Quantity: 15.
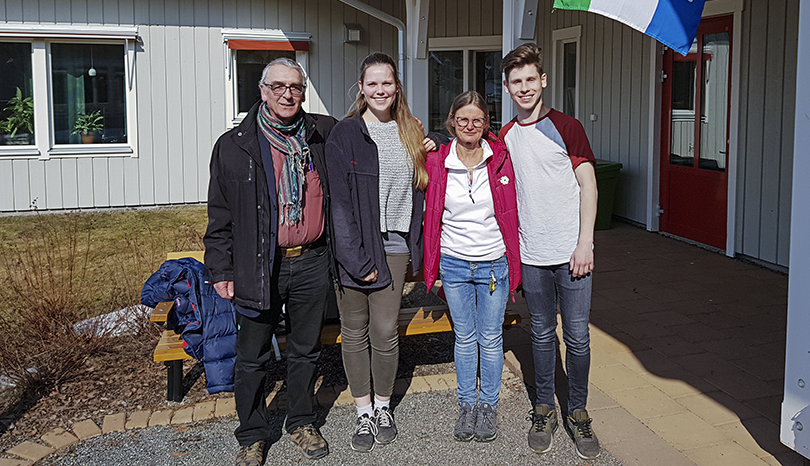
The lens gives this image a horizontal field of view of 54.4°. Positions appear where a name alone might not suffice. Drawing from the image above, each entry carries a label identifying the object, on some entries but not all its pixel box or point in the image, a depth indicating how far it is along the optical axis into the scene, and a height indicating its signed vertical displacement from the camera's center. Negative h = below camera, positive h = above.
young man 3.40 -0.25
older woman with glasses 3.52 -0.36
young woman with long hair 3.46 -0.28
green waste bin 9.17 -0.42
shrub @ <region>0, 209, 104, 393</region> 4.59 -1.19
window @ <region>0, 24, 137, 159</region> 10.80 +0.85
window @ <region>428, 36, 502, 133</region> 12.48 +1.30
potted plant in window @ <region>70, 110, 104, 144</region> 11.16 +0.38
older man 3.36 -0.35
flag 3.31 +0.57
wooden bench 4.10 -0.99
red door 7.70 +0.16
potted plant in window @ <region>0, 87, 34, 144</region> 10.88 +0.42
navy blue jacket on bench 4.08 -0.91
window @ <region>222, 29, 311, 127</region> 11.49 +1.44
